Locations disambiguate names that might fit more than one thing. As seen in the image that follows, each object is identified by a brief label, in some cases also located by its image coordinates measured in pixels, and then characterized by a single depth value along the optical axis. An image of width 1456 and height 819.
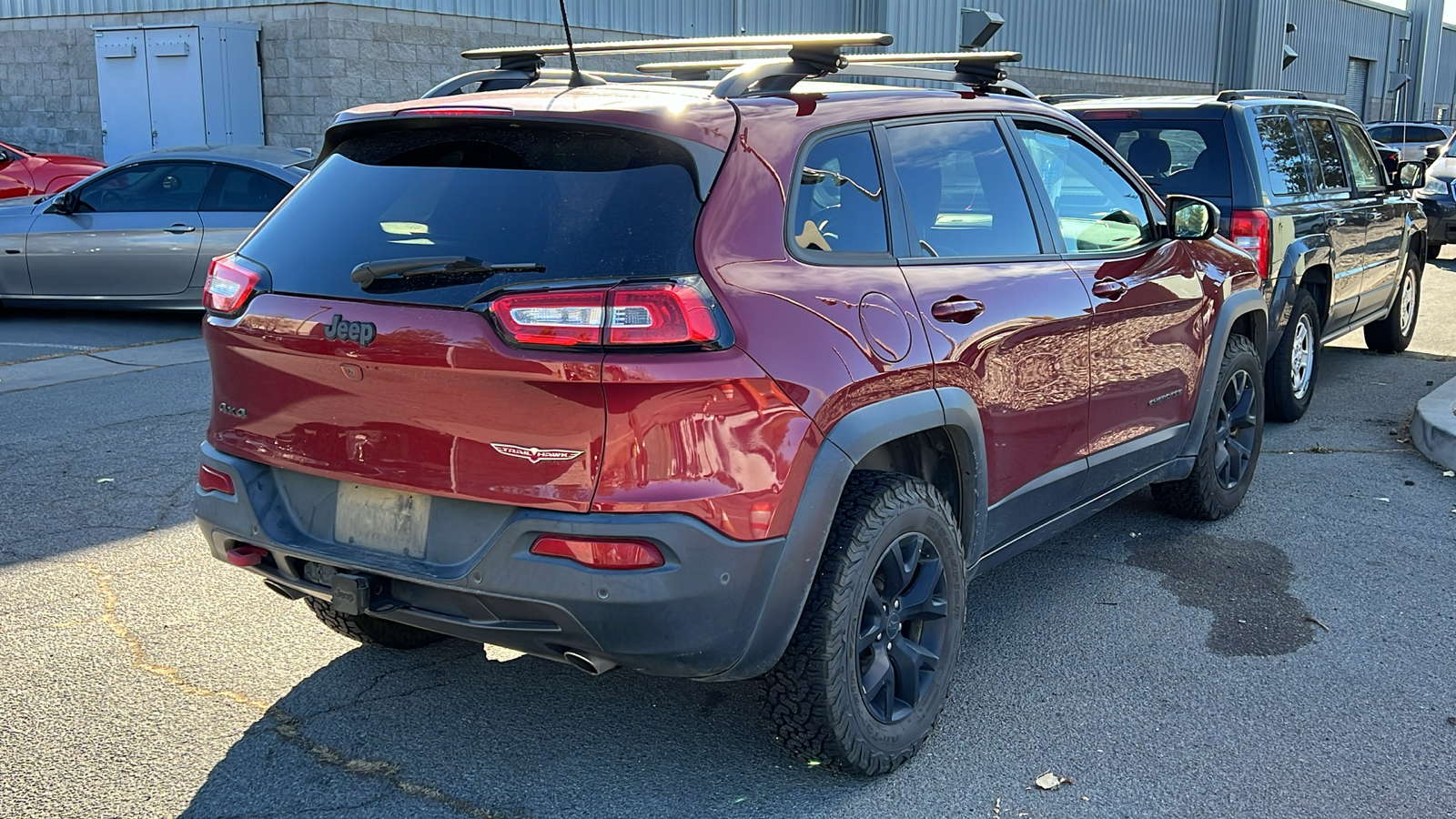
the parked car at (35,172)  14.86
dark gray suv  7.04
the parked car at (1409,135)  28.17
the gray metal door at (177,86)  15.79
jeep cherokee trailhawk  2.86
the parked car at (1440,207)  15.99
